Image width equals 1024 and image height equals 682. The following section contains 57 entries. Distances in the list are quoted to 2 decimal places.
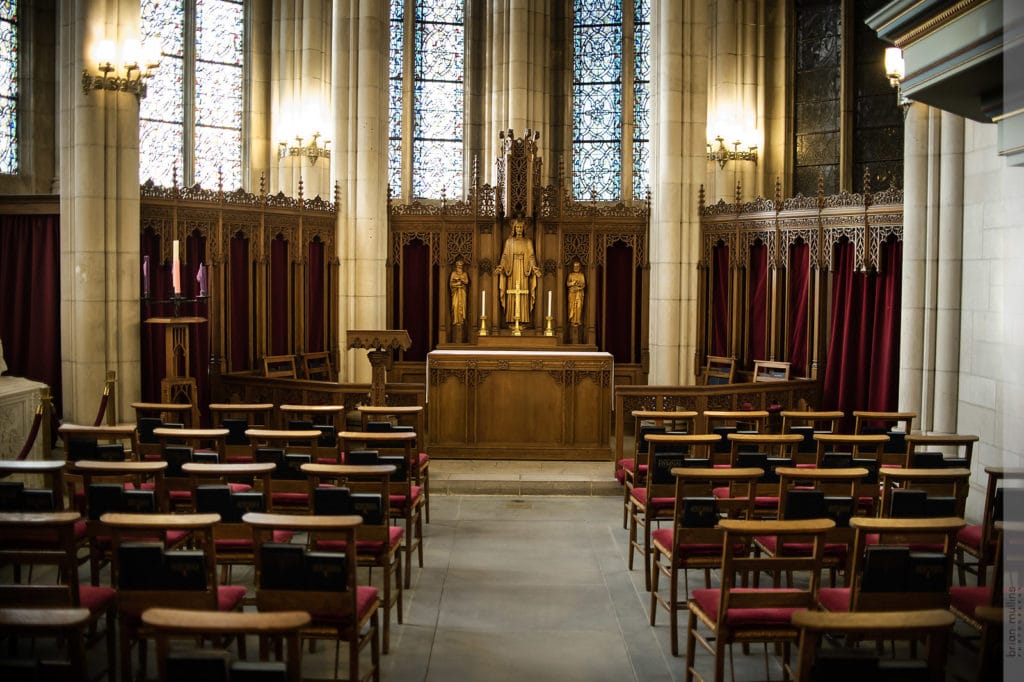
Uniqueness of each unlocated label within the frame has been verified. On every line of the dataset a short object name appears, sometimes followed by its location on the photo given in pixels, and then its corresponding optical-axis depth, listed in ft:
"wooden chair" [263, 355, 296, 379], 45.80
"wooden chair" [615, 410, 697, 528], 29.04
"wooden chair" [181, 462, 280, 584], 19.88
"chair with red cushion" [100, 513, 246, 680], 15.69
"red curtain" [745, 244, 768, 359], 48.32
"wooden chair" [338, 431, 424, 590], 24.56
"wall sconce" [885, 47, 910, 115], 38.50
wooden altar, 40.52
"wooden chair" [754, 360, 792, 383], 45.95
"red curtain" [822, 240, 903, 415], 41.24
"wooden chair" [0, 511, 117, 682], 15.28
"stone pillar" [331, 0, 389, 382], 49.90
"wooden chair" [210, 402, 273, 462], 27.22
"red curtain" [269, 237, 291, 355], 47.75
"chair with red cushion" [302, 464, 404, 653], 19.88
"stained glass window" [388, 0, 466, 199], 60.18
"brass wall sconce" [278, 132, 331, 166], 52.75
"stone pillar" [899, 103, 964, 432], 33.53
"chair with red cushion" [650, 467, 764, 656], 20.21
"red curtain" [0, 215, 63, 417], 39.91
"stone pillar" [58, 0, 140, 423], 37.58
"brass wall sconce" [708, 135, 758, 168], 55.31
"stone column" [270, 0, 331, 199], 52.95
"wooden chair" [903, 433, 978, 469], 24.57
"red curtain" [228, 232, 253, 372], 45.60
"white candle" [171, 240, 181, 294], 33.83
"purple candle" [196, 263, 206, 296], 35.04
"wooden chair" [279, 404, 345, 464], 27.20
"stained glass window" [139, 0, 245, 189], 52.26
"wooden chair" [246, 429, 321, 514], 24.38
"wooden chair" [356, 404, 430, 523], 28.55
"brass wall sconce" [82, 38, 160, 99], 37.22
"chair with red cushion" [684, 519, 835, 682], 16.34
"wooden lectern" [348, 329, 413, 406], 34.96
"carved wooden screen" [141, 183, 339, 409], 41.55
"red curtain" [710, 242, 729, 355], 50.29
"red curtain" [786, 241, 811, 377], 46.01
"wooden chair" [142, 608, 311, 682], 11.69
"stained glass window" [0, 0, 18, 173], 47.67
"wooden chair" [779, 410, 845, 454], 28.91
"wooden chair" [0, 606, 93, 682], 12.21
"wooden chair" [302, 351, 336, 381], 49.01
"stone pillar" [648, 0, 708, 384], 49.88
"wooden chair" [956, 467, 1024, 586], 20.54
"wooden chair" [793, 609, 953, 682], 11.95
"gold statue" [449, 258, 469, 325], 50.60
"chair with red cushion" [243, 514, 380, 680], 15.92
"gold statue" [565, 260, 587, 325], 50.91
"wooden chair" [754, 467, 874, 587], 19.85
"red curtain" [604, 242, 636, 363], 52.13
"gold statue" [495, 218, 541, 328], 49.44
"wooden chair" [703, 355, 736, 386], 48.37
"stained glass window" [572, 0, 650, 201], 60.90
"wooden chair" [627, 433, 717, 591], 24.00
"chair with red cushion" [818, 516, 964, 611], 16.12
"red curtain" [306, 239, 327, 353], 49.55
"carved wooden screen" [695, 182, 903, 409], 42.01
